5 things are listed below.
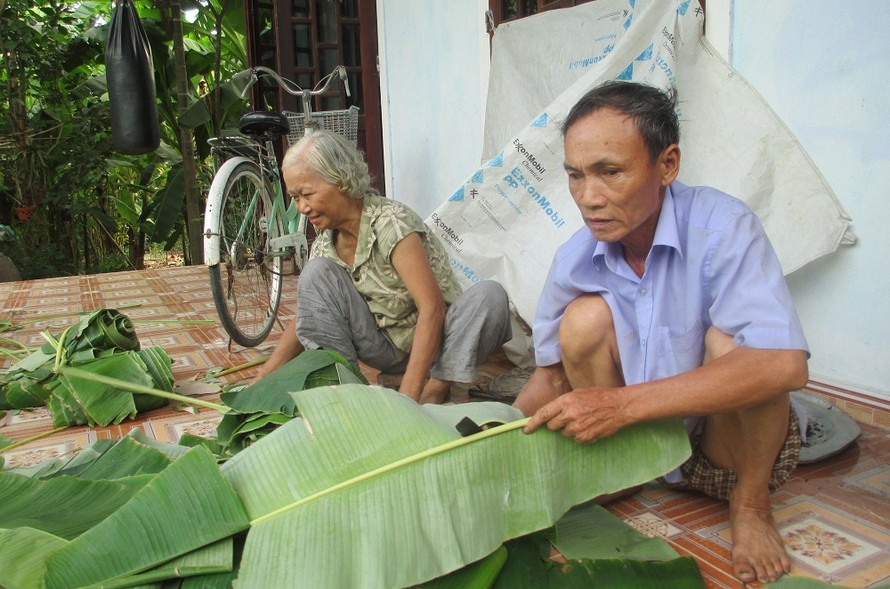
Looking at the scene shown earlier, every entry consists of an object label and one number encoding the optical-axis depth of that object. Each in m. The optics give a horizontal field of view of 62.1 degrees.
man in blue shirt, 1.25
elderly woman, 2.21
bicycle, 3.14
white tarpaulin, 2.24
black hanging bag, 4.14
